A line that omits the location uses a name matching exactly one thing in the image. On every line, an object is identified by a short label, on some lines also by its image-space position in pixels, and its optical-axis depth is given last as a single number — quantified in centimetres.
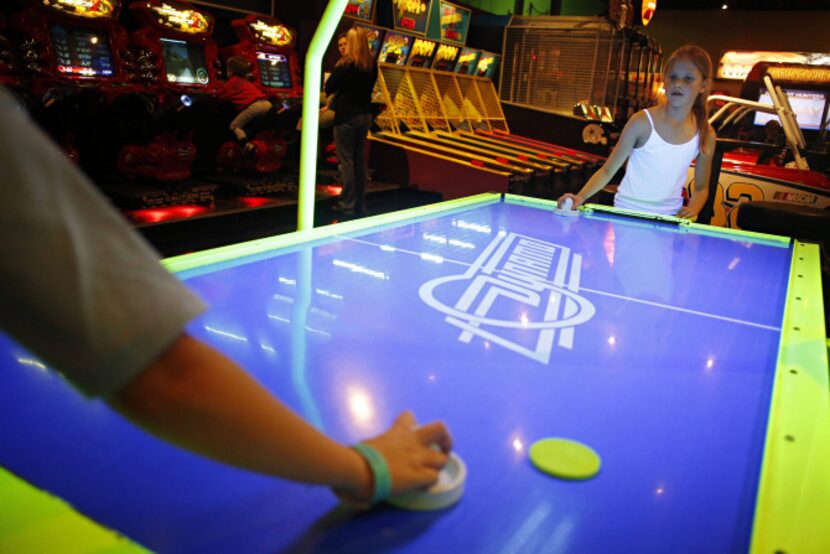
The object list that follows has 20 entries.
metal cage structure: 793
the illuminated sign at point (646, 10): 821
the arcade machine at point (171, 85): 474
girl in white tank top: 256
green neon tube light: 181
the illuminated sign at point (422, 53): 771
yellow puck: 84
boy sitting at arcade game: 523
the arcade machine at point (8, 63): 382
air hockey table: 72
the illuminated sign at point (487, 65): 879
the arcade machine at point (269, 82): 551
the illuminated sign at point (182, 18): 490
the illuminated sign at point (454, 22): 848
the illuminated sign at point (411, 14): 744
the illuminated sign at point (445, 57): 814
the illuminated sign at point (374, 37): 685
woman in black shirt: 501
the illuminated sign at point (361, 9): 667
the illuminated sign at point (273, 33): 562
